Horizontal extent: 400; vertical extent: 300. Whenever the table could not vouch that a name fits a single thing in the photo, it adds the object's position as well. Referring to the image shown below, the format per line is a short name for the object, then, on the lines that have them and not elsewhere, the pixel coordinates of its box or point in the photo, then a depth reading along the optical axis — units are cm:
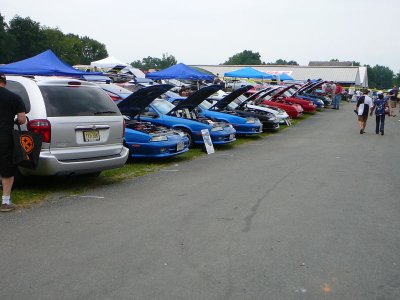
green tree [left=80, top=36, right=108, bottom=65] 11062
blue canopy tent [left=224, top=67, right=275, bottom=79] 2969
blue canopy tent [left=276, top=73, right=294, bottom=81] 4283
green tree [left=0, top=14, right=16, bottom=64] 7006
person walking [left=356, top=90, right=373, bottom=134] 1730
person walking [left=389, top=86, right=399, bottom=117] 2770
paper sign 1178
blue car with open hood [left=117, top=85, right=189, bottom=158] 959
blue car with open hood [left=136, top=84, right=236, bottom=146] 1192
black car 1498
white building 6862
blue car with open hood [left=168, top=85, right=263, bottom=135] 1477
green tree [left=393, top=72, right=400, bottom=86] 14923
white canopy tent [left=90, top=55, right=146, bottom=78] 3094
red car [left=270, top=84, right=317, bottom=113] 2507
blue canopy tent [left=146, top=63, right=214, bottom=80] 2122
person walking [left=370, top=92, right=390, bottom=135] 1706
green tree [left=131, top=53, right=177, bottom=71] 13938
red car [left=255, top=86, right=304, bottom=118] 2214
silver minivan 635
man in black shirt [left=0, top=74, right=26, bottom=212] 563
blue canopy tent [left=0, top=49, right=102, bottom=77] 1477
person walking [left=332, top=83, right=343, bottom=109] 3425
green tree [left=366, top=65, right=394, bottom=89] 13880
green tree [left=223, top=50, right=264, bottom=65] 15912
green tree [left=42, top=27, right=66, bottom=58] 9056
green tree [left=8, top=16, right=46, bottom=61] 7669
